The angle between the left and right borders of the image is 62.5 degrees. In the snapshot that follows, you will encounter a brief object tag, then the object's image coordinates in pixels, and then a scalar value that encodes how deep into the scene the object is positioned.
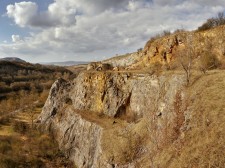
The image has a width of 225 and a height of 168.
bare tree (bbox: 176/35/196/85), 20.17
